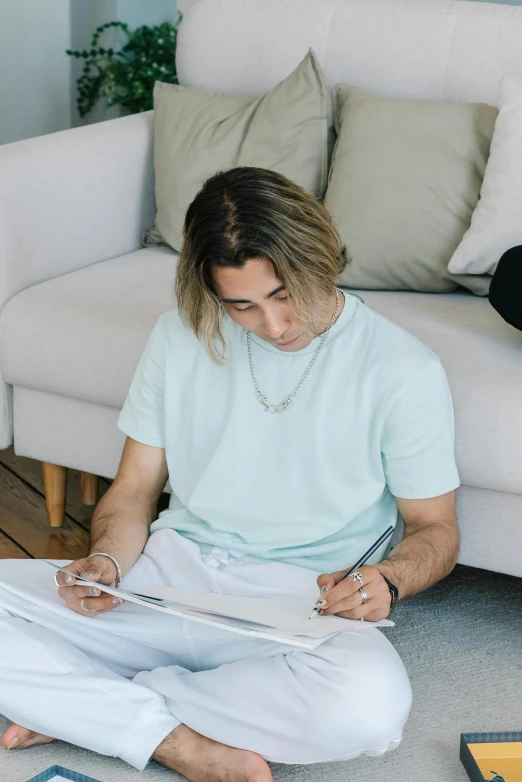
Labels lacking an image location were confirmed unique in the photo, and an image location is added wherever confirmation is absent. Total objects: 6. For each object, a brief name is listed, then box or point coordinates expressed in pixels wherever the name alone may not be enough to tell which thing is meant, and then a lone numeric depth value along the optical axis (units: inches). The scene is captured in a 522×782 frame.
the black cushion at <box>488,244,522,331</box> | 102.5
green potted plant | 192.9
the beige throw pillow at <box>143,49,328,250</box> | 125.1
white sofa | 104.5
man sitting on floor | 91.3
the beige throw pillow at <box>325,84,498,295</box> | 117.8
